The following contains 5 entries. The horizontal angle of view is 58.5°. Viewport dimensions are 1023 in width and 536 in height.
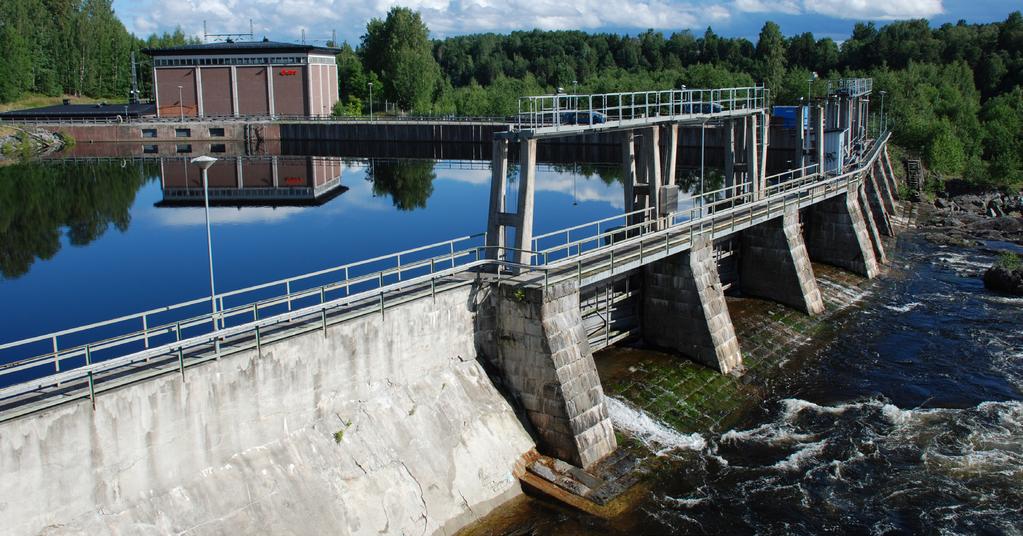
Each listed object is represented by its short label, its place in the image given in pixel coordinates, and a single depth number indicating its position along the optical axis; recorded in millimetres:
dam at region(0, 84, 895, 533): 16766
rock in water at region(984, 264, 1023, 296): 42844
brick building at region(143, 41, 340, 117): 123188
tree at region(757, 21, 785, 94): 137500
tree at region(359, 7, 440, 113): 138250
